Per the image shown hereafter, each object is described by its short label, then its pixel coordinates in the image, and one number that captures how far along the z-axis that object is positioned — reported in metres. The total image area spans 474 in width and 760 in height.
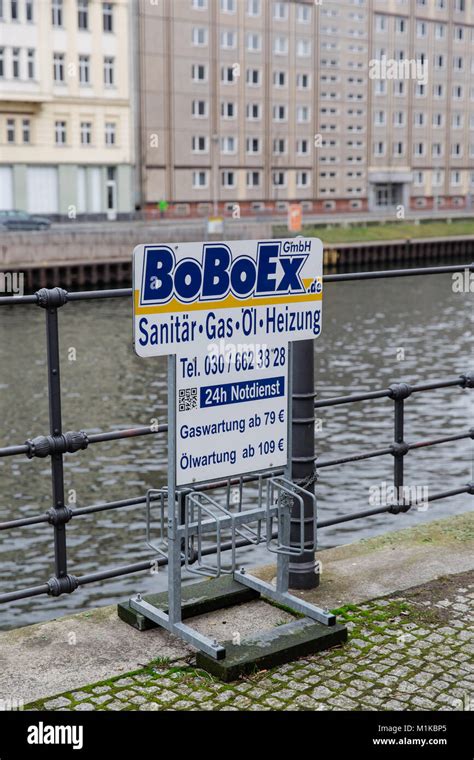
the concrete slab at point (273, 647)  4.72
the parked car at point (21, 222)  57.24
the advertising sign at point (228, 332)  4.71
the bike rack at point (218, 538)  4.88
